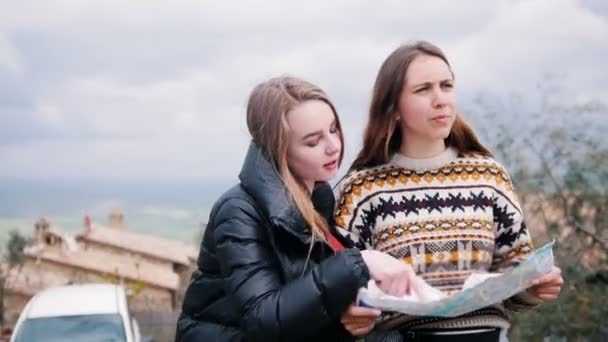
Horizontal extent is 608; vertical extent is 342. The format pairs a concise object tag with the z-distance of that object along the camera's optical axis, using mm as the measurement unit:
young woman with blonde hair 2668
